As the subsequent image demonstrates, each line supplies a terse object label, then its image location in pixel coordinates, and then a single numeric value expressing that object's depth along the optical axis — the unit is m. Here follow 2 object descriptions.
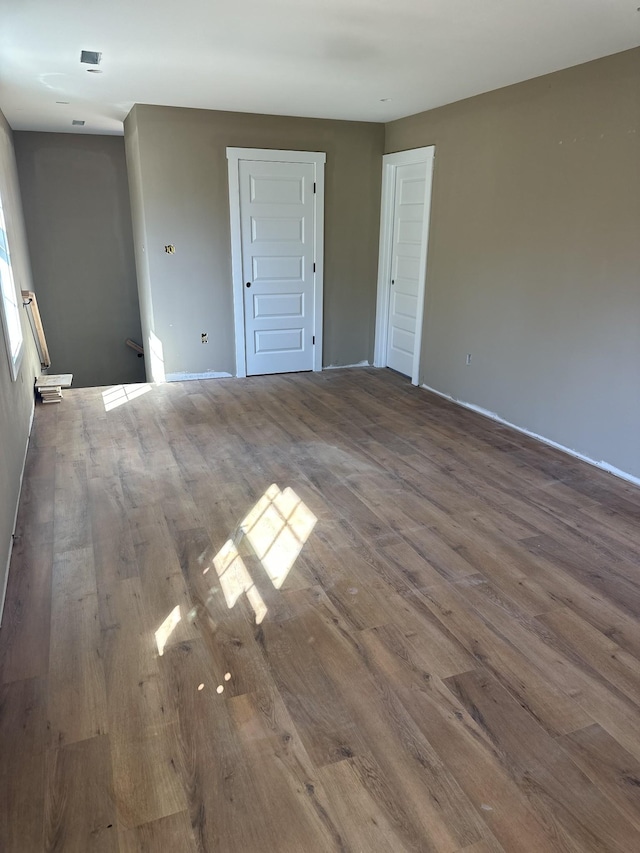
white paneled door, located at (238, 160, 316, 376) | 5.95
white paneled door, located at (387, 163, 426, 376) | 5.93
